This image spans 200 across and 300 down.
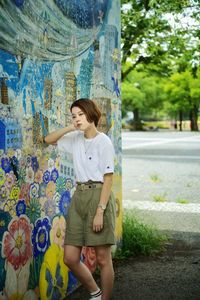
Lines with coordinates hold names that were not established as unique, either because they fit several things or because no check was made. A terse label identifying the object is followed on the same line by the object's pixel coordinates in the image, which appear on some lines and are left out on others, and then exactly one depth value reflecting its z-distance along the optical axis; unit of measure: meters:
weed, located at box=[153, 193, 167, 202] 9.03
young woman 3.33
